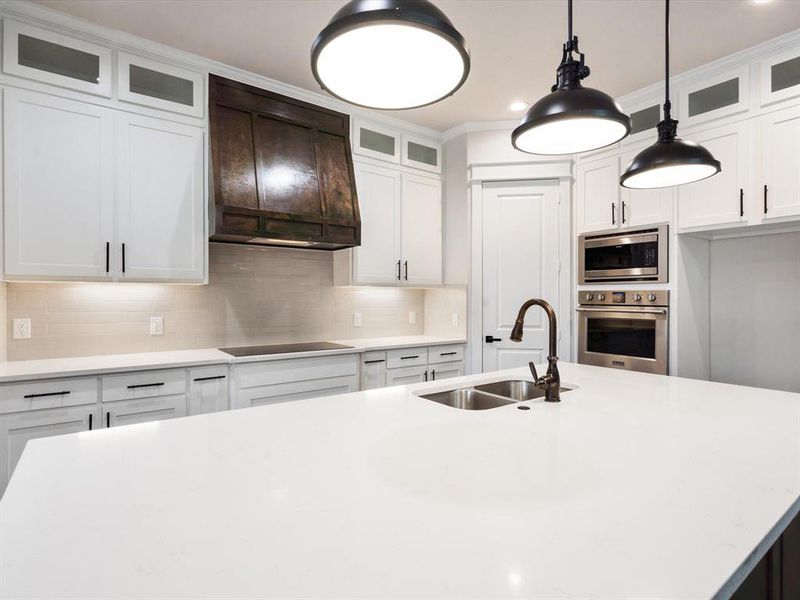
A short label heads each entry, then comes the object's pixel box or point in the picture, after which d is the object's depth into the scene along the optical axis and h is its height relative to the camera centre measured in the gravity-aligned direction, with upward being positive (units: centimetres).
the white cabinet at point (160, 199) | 260 +59
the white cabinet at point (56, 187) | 229 +59
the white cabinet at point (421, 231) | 384 +58
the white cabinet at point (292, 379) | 276 -54
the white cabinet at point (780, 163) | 251 +75
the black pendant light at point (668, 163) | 169 +52
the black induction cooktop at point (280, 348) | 300 -37
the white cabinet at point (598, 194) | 336 +78
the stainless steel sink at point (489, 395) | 190 -43
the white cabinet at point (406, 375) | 349 -63
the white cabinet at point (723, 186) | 271 +69
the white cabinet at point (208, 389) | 260 -55
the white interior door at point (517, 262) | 370 +28
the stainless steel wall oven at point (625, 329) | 309 -25
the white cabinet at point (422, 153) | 388 +127
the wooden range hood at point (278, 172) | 279 +84
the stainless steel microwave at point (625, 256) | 310 +29
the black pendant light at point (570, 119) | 129 +55
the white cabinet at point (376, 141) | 354 +127
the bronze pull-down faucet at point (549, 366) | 166 -27
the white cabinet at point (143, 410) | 235 -61
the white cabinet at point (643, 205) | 307 +64
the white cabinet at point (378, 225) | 356 +58
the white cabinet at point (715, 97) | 275 +127
